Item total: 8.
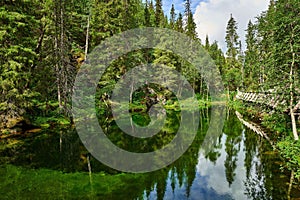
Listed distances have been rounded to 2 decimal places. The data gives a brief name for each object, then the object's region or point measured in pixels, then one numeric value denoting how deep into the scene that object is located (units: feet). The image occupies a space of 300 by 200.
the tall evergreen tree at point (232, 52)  200.47
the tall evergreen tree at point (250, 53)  141.90
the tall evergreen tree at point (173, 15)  209.75
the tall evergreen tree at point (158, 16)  165.27
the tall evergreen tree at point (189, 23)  169.89
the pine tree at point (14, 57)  62.80
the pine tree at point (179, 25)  172.86
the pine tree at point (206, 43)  233.68
